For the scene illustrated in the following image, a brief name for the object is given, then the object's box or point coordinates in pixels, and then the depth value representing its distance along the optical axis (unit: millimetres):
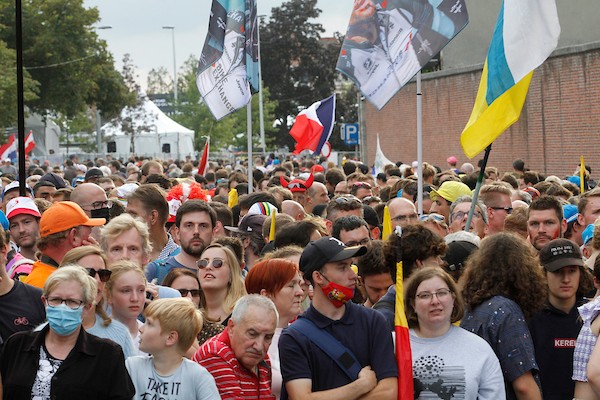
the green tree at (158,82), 137250
